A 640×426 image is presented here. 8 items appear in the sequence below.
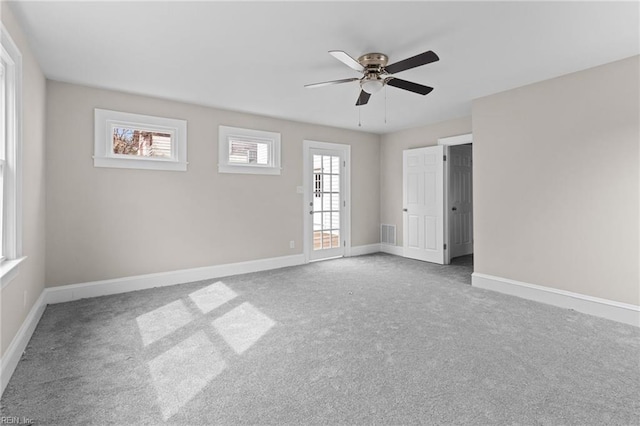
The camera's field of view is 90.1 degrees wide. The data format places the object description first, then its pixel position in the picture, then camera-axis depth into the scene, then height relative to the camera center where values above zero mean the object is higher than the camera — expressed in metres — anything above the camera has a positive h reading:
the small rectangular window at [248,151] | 4.77 +0.91
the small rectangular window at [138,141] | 3.86 +0.88
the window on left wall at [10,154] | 2.33 +0.41
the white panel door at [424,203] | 5.62 +0.09
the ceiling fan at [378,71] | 2.65 +1.20
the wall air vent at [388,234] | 6.53 -0.54
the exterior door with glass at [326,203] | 5.81 +0.11
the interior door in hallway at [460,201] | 6.16 +0.14
